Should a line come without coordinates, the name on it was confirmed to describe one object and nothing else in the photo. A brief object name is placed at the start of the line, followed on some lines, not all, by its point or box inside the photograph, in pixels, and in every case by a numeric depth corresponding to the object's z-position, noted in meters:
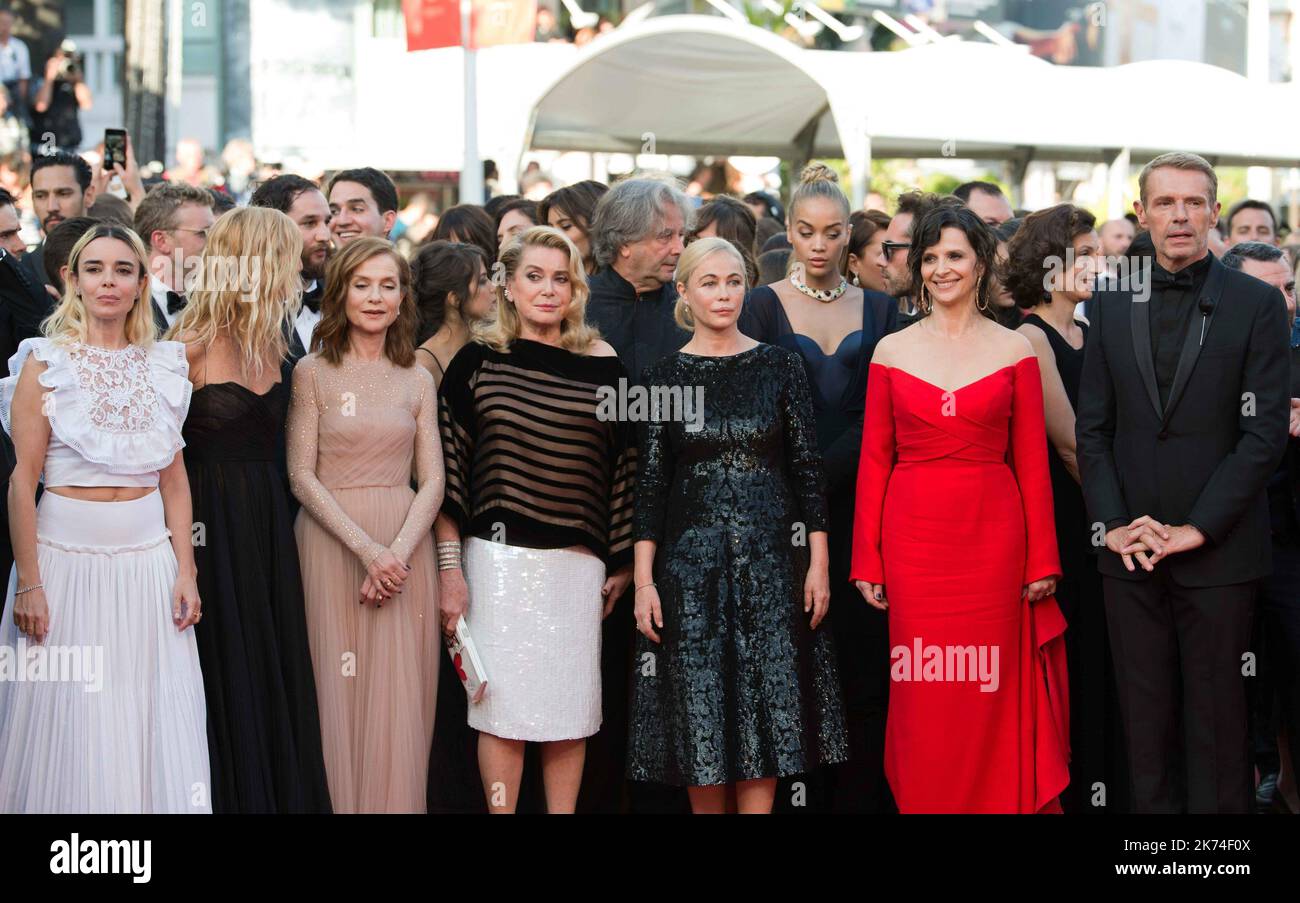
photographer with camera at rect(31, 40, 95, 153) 15.90
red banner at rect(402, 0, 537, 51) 12.88
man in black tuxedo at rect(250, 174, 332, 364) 7.21
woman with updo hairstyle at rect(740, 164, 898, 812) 6.45
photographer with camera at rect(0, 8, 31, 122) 17.36
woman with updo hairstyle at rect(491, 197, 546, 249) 8.08
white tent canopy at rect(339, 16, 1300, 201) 13.52
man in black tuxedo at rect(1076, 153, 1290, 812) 5.59
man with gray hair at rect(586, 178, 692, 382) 6.50
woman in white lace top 5.41
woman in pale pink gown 5.91
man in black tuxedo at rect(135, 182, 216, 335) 6.98
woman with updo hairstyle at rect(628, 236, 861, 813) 5.79
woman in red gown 5.86
